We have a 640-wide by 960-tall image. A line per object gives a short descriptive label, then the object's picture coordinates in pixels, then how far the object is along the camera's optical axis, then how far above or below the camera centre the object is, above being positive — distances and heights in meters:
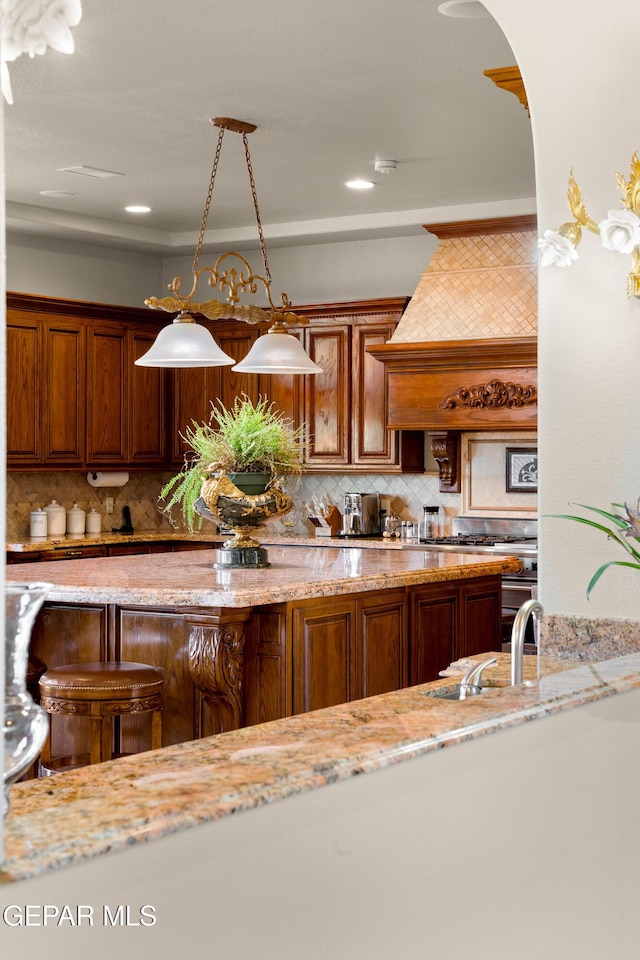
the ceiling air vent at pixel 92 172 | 5.89 +1.59
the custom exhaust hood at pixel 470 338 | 6.48 +0.82
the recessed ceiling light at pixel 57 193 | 6.43 +1.61
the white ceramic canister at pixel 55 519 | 7.20 -0.21
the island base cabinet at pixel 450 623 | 4.60 -0.58
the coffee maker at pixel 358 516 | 7.25 -0.20
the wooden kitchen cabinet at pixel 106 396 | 7.28 +0.56
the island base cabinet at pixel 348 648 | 3.94 -0.59
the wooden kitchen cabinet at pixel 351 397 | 7.09 +0.54
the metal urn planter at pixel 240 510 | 4.46 -0.10
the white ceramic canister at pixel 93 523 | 7.49 -0.25
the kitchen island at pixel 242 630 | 3.76 -0.51
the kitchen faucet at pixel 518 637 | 2.39 -0.32
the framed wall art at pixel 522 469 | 6.93 +0.08
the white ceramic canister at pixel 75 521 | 7.36 -0.23
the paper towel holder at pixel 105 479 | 7.59 +0.03
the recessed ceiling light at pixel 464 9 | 3.66 +1.50
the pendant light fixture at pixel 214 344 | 4.62 +0.58
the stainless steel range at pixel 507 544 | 6.16 -0.34
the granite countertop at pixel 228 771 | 1.16 -0.35
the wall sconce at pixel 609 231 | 2.56 +0.56
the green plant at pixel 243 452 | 4.49 +0.12
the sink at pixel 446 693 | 2.53 -0.46
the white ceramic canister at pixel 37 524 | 7.10 -0.24
